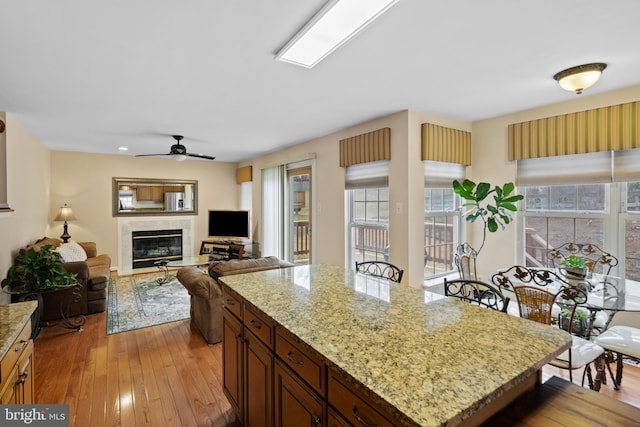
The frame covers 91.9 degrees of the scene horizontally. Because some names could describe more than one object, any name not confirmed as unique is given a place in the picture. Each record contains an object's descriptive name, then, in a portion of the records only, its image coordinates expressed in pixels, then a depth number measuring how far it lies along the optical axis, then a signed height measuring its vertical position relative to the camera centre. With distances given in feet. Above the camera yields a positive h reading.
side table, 10.19 -3.37
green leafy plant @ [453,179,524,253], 10.78 +0.41
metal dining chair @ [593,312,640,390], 6.83 -3.05
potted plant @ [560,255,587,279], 7.88 -1.50
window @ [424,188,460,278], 12.42 -0.80
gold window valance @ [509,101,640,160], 8.87 +2.46
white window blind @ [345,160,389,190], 12.16 +1.48
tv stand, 20.14 -2.59
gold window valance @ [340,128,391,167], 11.71 +2.55
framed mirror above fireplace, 20.84 +1.04
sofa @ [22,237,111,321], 12.12 -3.42
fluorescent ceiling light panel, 5.07 +3.41
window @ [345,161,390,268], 12.61 -0.02
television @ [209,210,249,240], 21.57 -0.92
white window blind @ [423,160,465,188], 11.77 +1.48
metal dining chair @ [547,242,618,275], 9.52 -1.49
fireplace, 21.20 -2.48
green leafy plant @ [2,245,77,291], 10.35 -2.08
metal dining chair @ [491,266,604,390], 6.47 -2.37
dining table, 6.81 -2.05
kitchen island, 2.99 -1.72
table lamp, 17.80 -0.32
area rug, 12.32 -4.31
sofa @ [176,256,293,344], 9.91 -2.46
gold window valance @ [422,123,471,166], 11.26 +2.53
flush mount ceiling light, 7.48 +3.31
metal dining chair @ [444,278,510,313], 5.51 -1.72
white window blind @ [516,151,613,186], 9.59 +1.36
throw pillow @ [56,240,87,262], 13.83 -1.92
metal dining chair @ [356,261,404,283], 8.64 -2.02
